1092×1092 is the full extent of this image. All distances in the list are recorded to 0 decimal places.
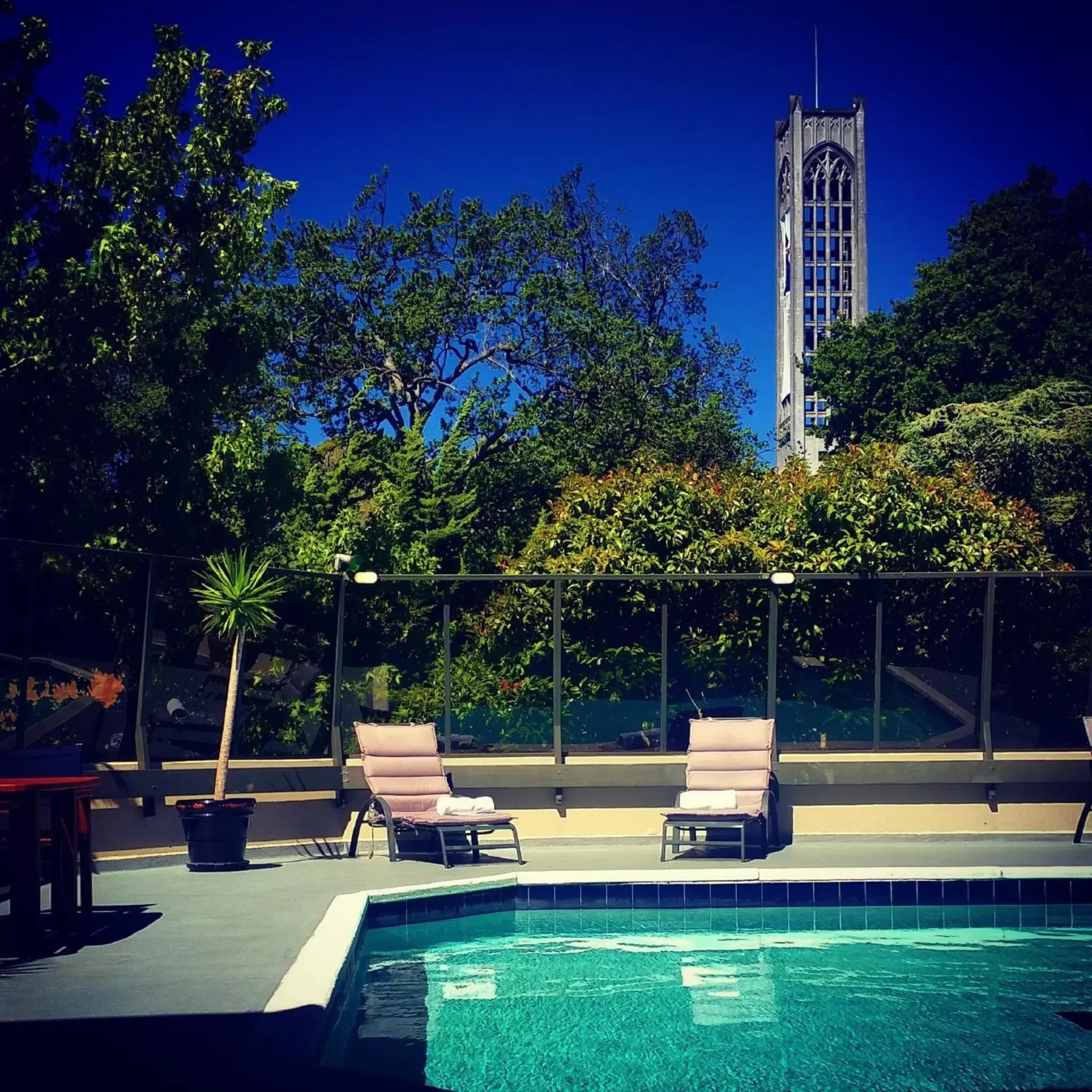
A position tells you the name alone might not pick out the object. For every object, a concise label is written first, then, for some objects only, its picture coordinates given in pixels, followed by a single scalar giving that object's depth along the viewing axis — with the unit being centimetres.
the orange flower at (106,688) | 840
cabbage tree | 865
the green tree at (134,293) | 1191
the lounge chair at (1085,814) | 944
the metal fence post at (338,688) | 978
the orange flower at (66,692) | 812
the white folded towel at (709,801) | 895
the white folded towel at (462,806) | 868
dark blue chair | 602
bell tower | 7150
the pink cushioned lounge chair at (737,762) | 933
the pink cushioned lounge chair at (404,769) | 906
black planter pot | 800
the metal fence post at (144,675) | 828
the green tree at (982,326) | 2527
